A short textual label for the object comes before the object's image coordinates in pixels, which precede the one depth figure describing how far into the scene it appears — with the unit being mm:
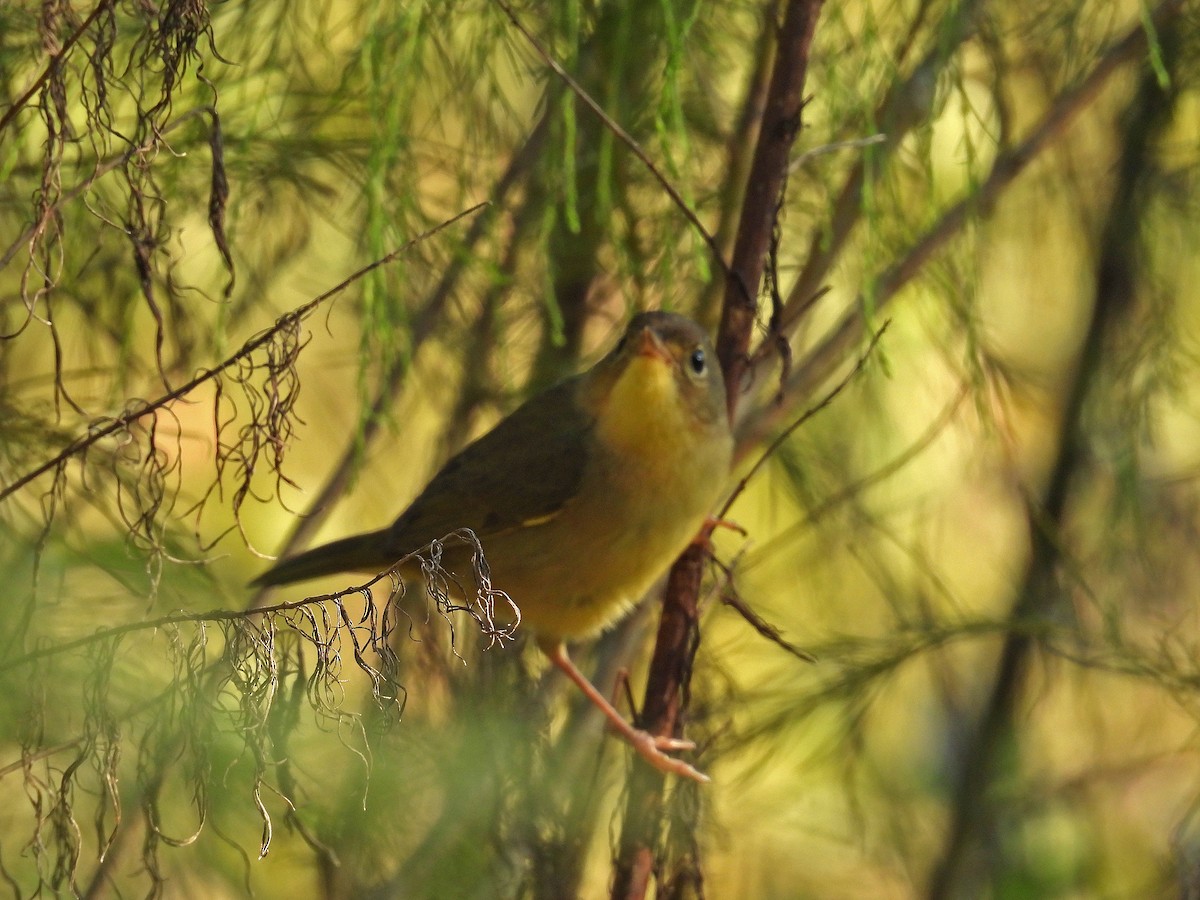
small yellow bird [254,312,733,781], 5930
